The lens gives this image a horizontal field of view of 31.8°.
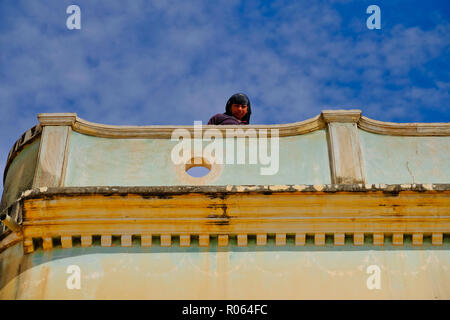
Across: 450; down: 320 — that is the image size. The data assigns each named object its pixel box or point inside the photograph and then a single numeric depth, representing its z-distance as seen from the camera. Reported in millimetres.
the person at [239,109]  11906
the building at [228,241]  9461
